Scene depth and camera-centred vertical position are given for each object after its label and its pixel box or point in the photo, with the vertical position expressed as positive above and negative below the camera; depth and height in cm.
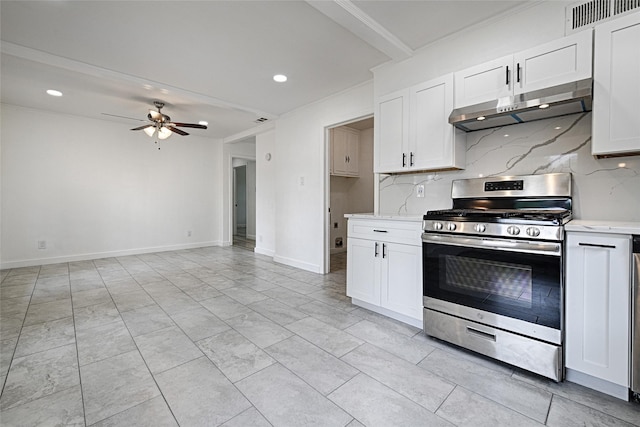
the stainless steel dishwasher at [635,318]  144 -58
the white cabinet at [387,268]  238 -56
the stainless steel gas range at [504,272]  167 -44
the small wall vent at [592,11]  181 +128
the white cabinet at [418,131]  244 +71
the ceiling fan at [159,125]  426 +127
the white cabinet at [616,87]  165 +71
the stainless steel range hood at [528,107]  177 +68
